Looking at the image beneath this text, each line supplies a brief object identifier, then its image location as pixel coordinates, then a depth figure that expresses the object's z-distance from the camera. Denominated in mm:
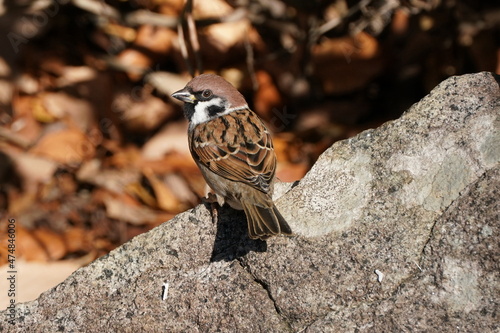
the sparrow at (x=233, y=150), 7426
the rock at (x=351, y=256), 6590
